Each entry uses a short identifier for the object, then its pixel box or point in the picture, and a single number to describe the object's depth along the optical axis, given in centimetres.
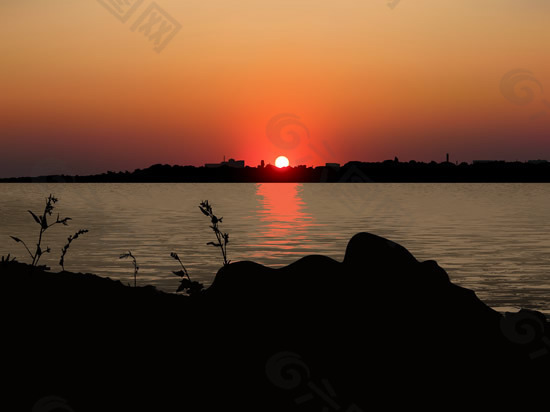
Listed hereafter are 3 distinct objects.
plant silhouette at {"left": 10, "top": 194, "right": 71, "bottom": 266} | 1155
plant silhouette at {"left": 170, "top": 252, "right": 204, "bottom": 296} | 1116
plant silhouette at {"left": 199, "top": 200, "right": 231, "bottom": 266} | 1179
